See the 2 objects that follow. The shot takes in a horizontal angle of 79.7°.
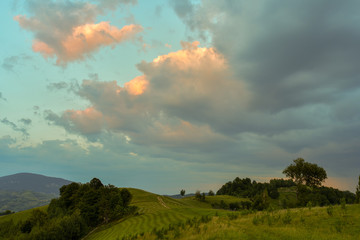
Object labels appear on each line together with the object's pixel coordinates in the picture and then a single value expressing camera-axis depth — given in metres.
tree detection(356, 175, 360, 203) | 27.90
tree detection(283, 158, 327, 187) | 95.56
